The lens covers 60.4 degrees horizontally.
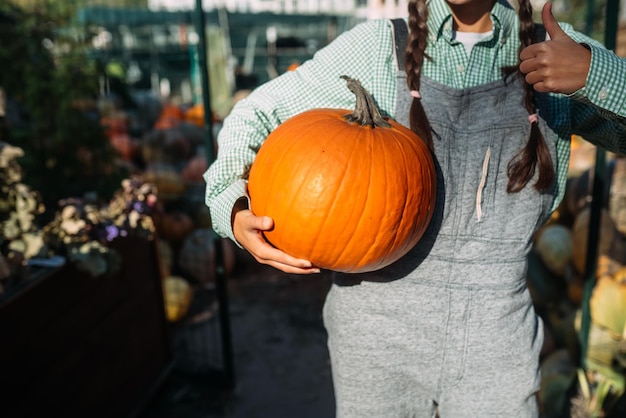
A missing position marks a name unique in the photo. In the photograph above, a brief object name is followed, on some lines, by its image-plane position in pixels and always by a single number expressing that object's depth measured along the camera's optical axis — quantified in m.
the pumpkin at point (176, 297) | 3.93
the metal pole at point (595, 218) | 2.58
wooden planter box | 2.08
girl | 1.43
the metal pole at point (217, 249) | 2.78
